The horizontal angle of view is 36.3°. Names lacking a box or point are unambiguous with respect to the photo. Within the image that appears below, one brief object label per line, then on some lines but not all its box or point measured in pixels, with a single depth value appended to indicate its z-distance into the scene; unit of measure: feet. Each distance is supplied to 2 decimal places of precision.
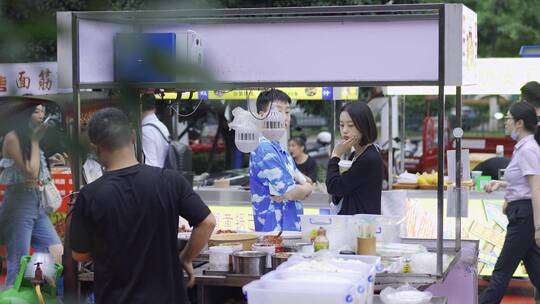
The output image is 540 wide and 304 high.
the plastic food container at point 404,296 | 12.91
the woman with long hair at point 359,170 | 16.24
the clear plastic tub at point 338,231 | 14.97
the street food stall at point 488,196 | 24.94
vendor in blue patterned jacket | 18.21
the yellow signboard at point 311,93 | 33.68
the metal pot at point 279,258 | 14.44
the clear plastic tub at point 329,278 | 11.43
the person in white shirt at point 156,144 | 22.29
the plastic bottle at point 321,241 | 14.56
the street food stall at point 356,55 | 13.73
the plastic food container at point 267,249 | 14.94
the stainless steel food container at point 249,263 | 14.37
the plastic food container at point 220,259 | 14.67
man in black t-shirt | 11.26
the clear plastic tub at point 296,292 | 11.05
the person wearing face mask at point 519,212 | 19.69
